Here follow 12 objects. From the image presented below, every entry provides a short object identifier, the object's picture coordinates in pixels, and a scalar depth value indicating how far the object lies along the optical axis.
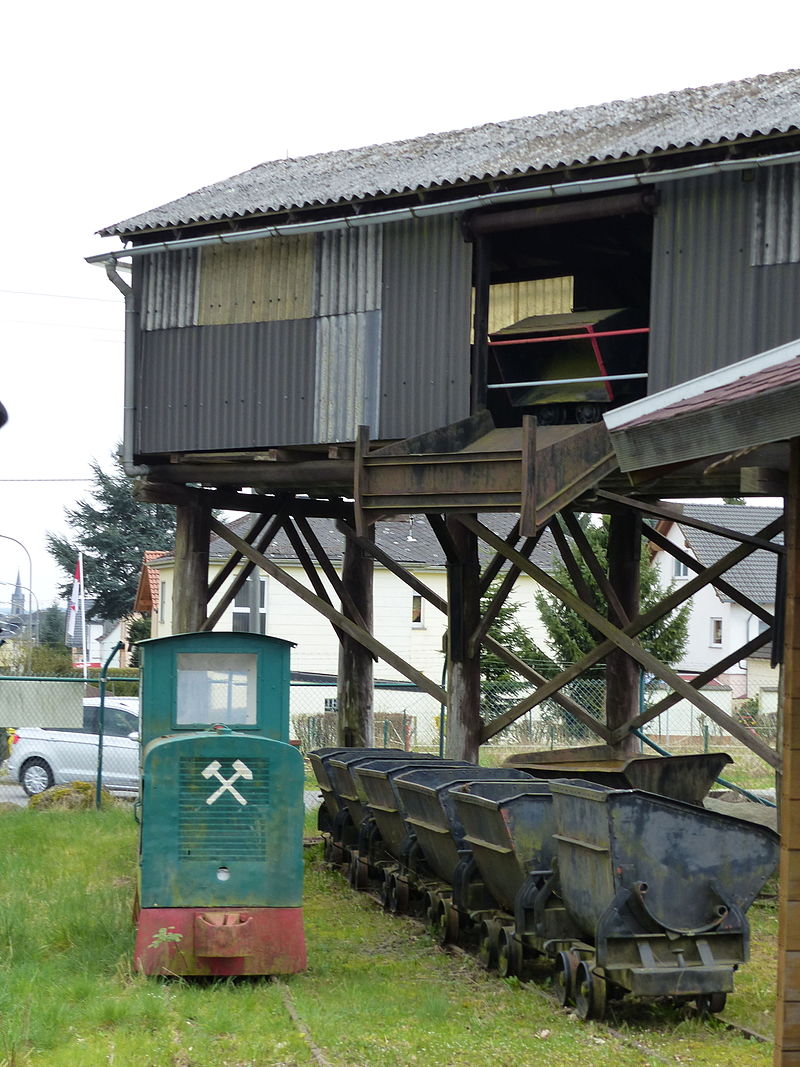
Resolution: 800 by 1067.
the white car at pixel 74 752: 23.09
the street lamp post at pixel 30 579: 58.94
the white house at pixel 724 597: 54.22
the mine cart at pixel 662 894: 9.00
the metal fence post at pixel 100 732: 20.22
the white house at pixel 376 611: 46.50
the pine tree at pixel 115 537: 63.41
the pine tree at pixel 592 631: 36.81
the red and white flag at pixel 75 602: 57.61
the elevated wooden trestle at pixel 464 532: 14.20
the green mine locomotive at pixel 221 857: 9.75
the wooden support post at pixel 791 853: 5.61
